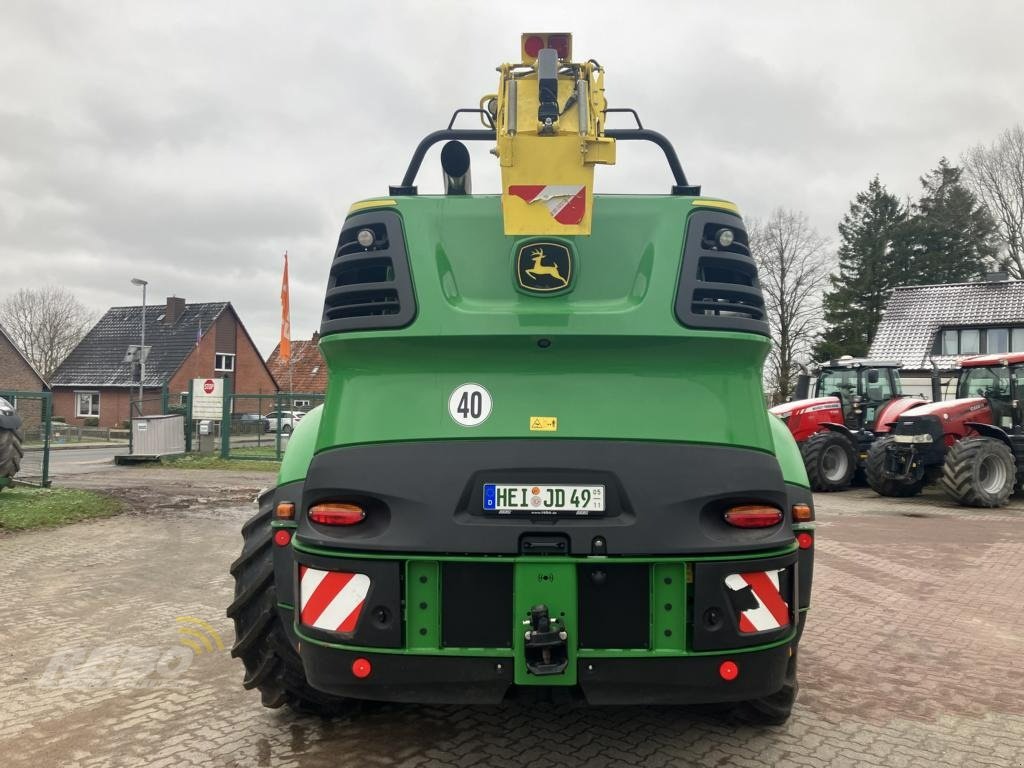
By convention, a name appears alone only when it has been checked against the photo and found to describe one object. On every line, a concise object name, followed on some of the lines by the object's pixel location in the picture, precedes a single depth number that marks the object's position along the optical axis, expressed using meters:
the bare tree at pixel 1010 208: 40.00
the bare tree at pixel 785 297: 44.81
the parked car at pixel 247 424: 23.55
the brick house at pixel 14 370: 40.50
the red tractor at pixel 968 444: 12.95
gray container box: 20.17
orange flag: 21.45
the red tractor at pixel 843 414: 15.42
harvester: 2.67
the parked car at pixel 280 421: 20.04
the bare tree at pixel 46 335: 54.81
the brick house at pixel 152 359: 46.19
